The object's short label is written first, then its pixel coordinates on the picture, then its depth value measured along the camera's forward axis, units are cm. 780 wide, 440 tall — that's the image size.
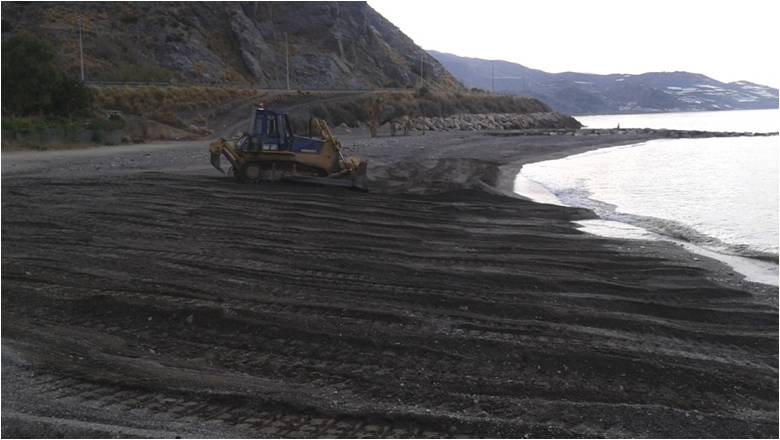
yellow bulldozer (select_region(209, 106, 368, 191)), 1917
